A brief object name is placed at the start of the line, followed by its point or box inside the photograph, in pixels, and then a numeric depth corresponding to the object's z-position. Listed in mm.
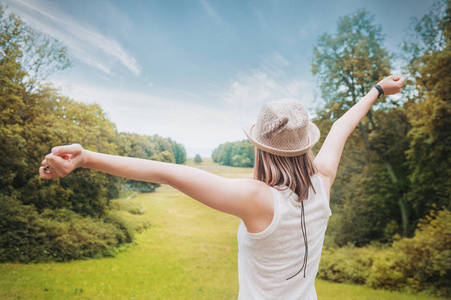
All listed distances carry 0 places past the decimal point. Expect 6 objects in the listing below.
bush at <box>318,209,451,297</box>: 6371
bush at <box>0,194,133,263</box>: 6961
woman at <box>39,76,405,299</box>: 688
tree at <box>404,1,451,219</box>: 6988
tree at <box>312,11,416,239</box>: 9727
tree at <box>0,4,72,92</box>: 8125
